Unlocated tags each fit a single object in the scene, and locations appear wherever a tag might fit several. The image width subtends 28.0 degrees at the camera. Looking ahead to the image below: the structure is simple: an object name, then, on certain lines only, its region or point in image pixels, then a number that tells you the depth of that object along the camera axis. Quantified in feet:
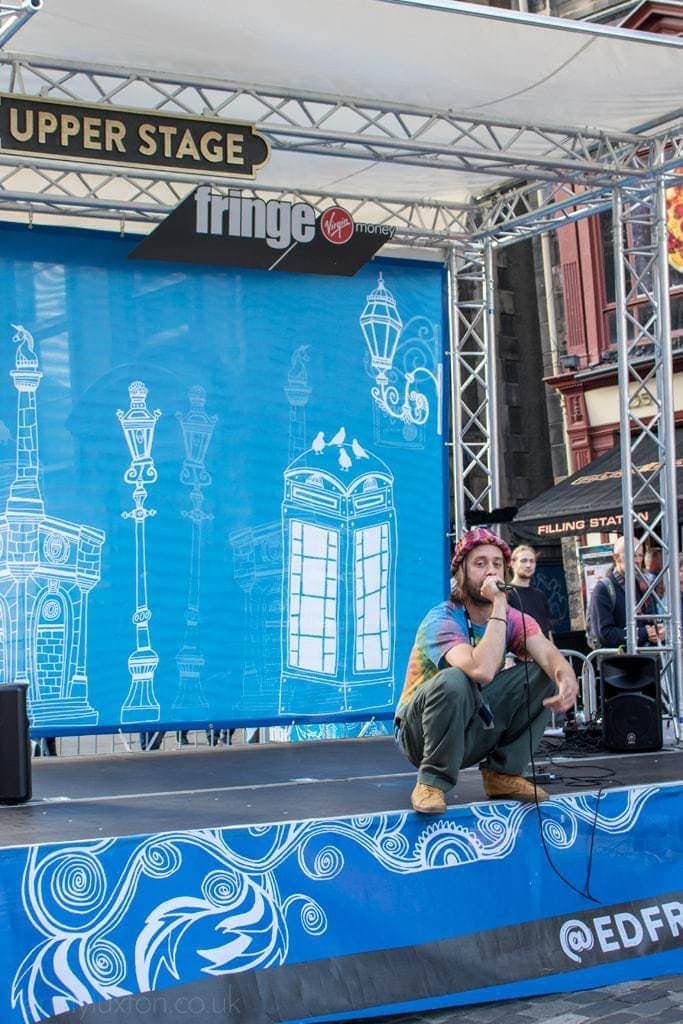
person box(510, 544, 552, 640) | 30.50
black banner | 28.91
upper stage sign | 24.27
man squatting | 16.96
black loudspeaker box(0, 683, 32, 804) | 20.10
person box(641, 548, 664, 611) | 35.50
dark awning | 46.18
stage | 14.44
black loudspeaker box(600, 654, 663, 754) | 25.75
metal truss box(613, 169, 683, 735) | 29.55
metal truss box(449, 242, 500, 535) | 34.24
